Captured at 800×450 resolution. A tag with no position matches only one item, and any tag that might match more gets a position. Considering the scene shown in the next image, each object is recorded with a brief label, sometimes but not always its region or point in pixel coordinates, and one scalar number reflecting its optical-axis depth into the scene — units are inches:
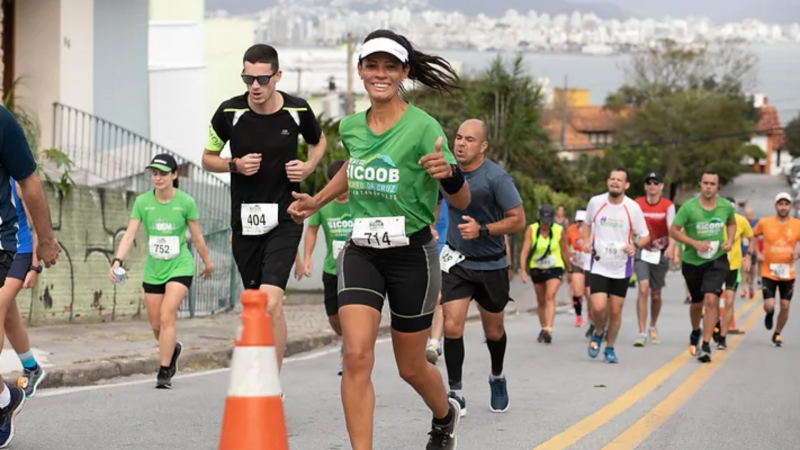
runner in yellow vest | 708.0
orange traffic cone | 202.5
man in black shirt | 343.3
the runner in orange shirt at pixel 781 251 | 691.4
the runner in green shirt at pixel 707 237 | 578.9
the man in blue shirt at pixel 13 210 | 282.4
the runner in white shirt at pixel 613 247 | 565.0
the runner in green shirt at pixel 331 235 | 480.1
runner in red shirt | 640.4
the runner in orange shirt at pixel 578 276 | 809.5
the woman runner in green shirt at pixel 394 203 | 261.3
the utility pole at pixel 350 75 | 1838.7
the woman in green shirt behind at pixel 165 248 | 436.5
